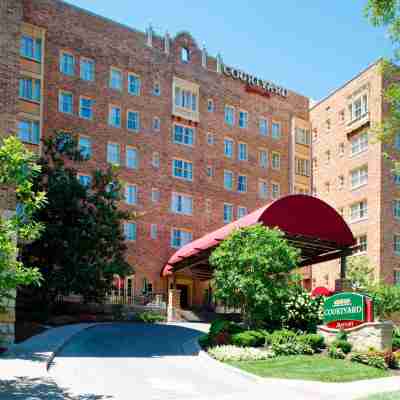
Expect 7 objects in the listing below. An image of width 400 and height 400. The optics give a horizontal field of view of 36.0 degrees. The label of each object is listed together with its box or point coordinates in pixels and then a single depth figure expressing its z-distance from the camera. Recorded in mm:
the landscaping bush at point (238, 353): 20688
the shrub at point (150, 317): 37250
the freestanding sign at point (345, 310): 22266
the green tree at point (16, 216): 13672
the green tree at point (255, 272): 24172
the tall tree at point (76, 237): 32744
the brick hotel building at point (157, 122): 42719
